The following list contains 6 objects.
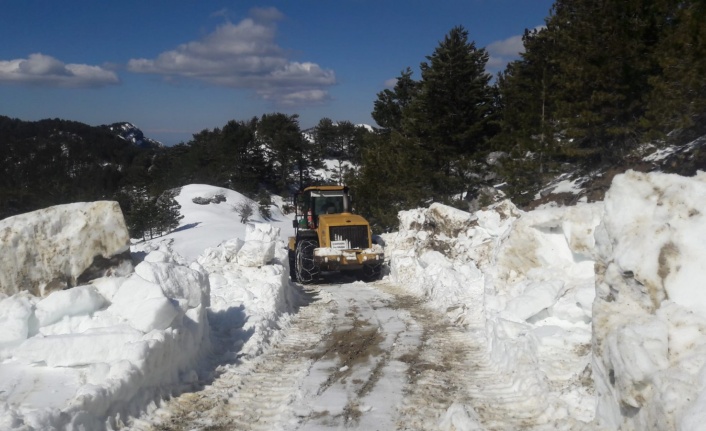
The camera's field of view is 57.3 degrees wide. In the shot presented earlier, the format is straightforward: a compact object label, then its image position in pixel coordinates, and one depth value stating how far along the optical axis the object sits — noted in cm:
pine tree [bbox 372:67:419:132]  4269
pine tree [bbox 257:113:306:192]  6306
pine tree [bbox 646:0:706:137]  1669
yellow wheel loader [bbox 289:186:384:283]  1761
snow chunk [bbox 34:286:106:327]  750
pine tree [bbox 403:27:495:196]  2947
